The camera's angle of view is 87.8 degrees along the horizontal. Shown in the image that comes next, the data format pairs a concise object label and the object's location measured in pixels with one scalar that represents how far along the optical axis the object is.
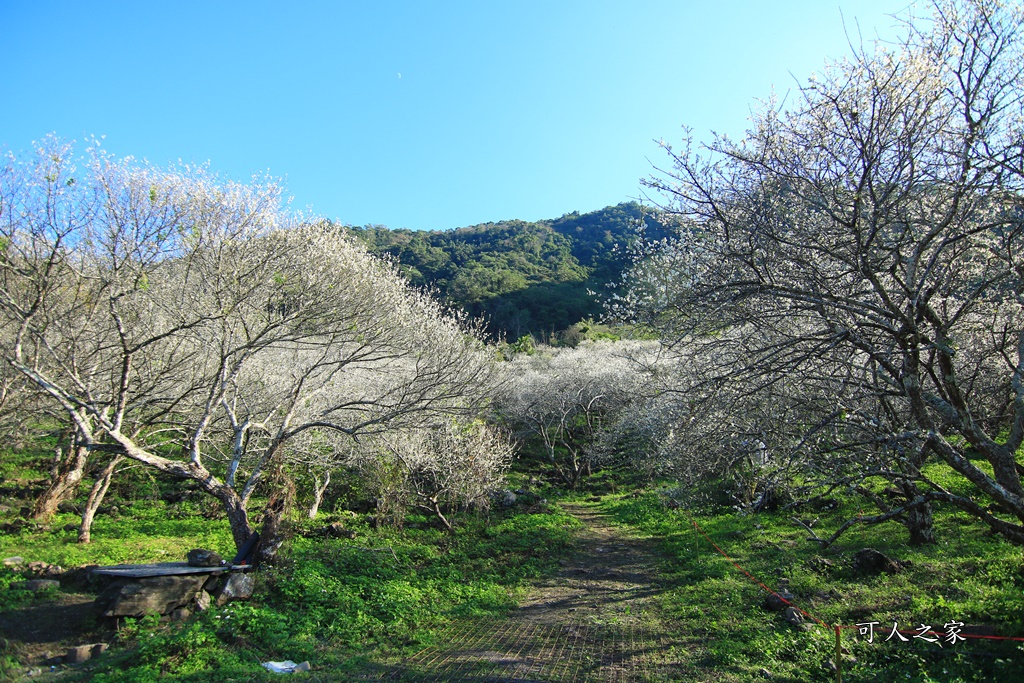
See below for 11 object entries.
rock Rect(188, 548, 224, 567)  7.54
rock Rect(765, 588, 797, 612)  7.45
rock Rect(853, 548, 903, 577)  8.12
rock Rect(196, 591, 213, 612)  7.00
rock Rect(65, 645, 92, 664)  5.88
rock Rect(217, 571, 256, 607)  7.25
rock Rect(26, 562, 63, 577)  8.39
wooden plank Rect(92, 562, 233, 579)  6.93
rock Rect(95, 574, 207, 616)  6.64
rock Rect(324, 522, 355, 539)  12.11
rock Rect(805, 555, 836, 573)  8.90
